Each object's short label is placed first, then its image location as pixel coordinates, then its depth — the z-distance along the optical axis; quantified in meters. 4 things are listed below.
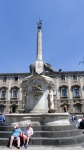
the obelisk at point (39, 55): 8.78
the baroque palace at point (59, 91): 25.55
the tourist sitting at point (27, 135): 4.99
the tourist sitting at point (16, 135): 4.84
